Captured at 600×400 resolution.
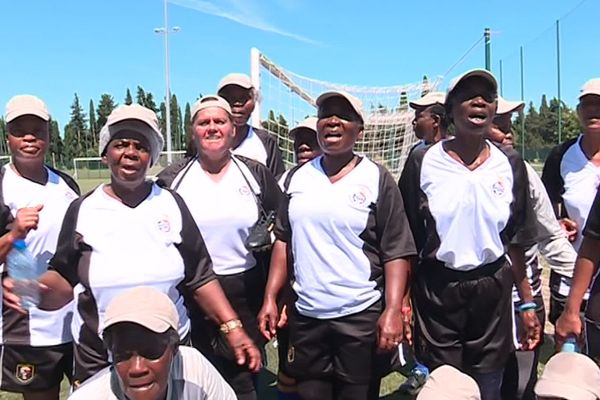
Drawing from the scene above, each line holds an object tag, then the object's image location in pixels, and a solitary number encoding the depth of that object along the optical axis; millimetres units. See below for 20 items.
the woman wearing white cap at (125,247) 3096
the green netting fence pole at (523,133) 27858
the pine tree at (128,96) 84438
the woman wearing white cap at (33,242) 3750
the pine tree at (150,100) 76712
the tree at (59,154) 56022
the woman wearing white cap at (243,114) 4930
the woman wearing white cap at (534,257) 3637
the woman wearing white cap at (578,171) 4141
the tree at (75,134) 66000
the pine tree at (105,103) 75181
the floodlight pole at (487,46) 19073
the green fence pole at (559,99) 22766
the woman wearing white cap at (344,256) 3523
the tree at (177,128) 79312
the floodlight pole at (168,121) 36138
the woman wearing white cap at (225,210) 3844
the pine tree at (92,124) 76512
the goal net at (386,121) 17406
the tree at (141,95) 78500
